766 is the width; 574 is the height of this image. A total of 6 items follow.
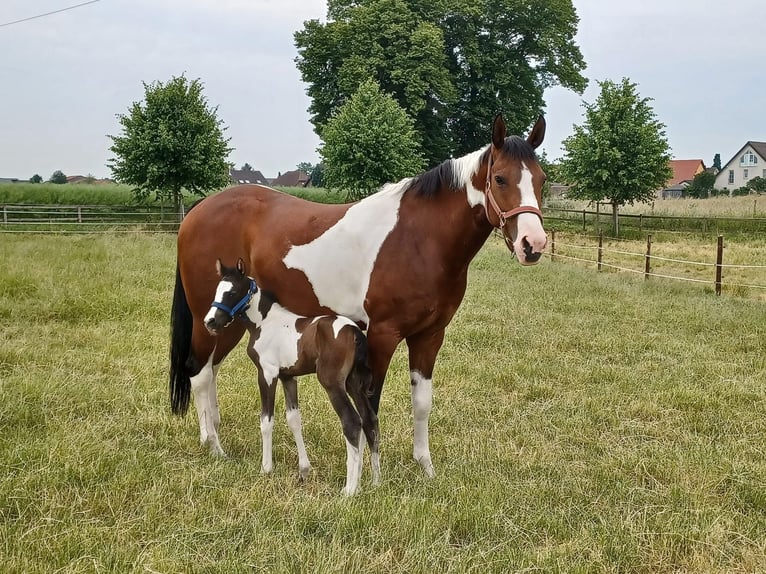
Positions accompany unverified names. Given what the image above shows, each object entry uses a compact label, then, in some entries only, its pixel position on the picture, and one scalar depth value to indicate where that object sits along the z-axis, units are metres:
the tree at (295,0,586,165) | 25.95
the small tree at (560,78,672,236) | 20.89
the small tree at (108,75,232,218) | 19.91
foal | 3.05
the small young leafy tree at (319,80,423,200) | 20.56
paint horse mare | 2.93
